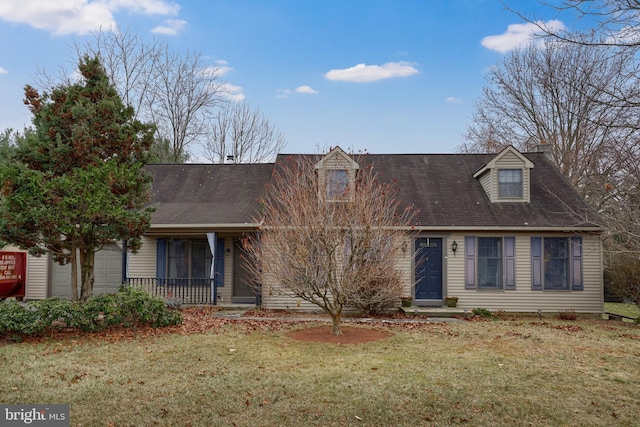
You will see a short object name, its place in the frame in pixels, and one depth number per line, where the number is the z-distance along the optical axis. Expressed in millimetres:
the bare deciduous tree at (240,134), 27516
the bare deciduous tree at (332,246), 8586
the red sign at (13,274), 13555
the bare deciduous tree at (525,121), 21672
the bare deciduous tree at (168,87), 25109
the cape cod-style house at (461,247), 13039
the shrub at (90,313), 8195
